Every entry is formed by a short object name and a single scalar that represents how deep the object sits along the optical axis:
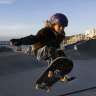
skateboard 4.29
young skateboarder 4.09
